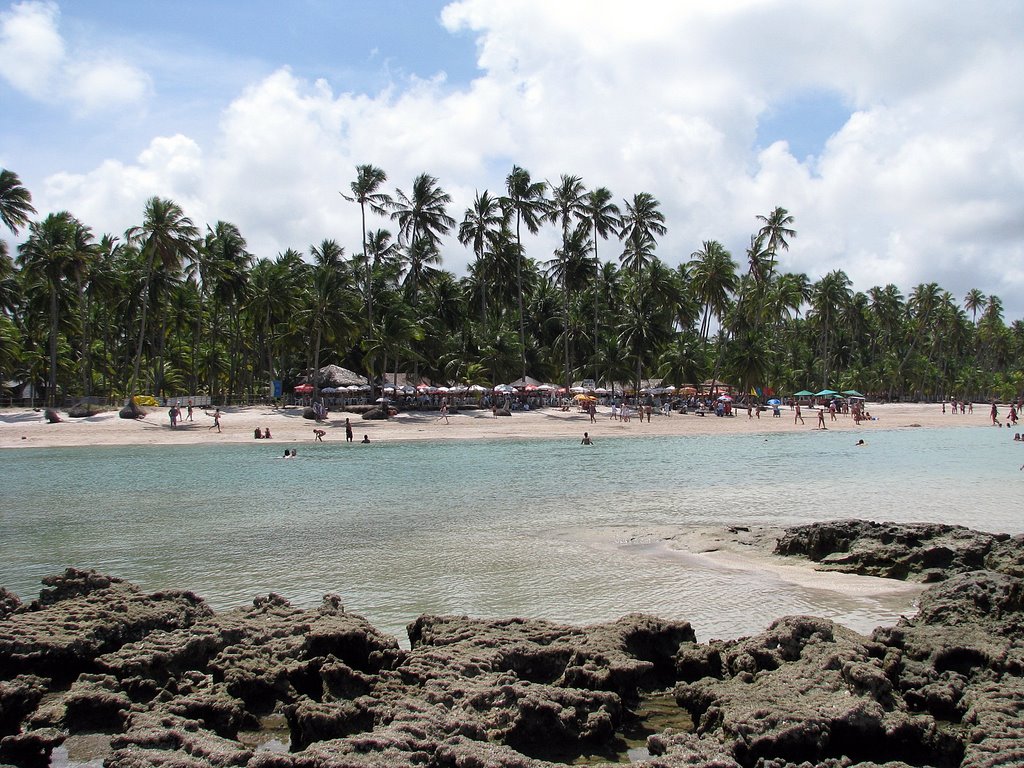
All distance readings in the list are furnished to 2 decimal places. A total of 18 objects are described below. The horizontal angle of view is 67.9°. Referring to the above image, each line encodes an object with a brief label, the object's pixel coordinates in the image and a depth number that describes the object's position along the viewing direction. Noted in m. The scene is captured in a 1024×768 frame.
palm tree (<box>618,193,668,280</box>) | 66.88
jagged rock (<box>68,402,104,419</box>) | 41.28
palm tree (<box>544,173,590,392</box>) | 64.88
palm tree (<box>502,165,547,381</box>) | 62.12
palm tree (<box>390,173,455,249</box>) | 62.94
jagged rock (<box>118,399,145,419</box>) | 40.62
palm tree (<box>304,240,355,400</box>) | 49.88
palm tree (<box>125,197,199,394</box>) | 46.09
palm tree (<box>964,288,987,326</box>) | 116.88
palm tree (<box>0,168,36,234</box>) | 46.88
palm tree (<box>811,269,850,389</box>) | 83.81
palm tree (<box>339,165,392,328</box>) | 56.78
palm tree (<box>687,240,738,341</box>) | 66.19
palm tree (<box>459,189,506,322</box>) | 65.75
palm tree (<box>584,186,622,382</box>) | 65.69
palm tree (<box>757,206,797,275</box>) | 76.00
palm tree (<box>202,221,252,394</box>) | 54.19
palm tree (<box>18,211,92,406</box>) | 46.47
